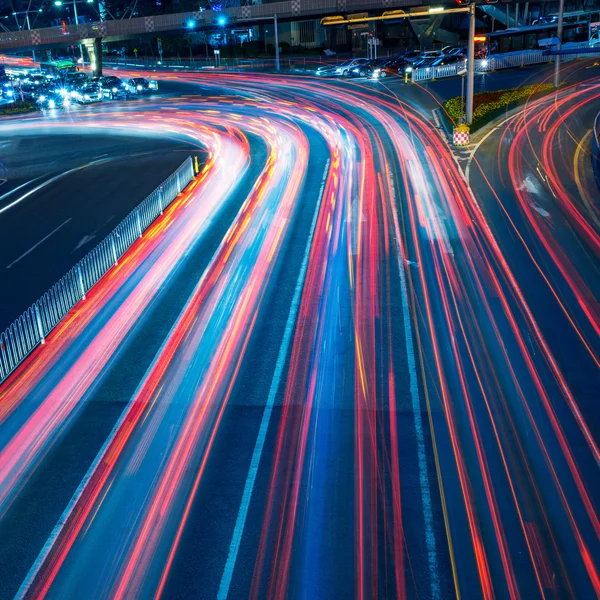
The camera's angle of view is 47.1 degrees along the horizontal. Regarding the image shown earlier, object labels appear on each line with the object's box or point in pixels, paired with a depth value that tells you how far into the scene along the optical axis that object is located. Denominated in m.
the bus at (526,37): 56.50
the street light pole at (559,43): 42.31
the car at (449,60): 53.50
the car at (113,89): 61.41
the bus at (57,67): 87.26
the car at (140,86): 63.94
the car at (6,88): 66.30
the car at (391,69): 57.92
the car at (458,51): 55.18
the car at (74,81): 64.58
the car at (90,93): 60.82
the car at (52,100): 58.48
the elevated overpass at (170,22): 66.19
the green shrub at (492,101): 36.95
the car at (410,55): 58.88
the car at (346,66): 61.97
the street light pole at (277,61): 71.25
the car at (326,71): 62.86
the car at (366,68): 60.28
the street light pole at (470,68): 33.22
